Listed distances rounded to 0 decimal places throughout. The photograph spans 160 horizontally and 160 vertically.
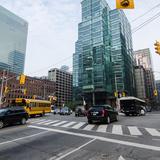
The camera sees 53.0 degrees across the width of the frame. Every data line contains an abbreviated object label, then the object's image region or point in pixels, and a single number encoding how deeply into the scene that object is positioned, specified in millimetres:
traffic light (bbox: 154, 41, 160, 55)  12350
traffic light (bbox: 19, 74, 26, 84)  24095
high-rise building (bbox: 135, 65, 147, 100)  119475
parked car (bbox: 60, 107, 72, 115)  38219
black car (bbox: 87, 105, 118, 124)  14570
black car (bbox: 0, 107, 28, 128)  14348
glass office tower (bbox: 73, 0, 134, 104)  80250
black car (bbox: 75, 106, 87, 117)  30078
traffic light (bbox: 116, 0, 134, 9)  7184
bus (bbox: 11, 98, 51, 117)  25359
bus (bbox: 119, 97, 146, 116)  27484
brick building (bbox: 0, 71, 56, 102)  98938
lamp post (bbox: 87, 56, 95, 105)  79362
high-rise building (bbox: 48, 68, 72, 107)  142500
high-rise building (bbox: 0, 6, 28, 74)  72100
